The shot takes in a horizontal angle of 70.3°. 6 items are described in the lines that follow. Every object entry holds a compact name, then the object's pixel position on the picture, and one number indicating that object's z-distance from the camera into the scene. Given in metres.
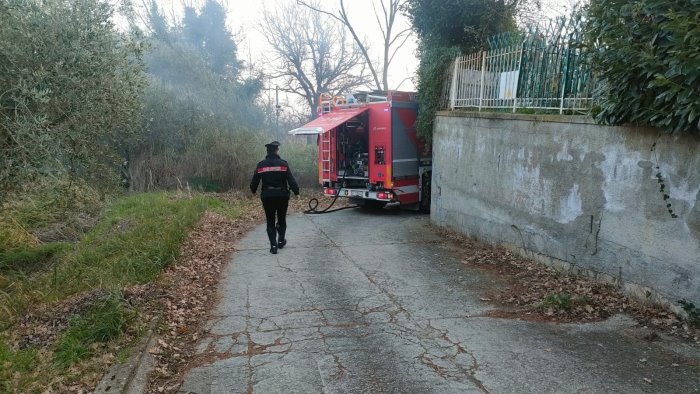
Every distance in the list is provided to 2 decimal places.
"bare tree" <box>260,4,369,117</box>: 34.38
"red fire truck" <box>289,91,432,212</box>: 12.55
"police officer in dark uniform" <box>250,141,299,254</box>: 8.67
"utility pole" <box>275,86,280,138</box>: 32.09
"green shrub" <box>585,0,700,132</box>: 4.43
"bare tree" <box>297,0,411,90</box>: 27.19
